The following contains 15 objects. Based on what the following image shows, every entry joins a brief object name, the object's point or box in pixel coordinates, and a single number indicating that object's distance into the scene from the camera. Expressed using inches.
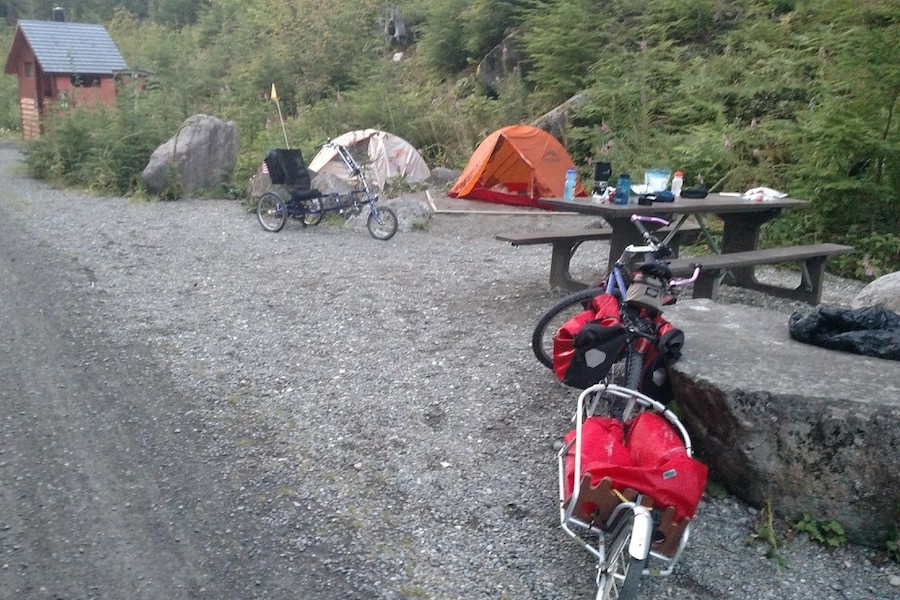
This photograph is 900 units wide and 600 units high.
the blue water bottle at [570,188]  288.5
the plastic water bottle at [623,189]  273.0
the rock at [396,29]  964.0
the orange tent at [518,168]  522.9
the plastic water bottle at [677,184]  300.2
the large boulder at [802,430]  144.6
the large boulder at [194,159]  544.7
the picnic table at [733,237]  268.0
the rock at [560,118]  593.0
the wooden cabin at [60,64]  906.1
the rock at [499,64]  730.2
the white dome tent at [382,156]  570.3
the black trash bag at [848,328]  172.9
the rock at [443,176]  593.0
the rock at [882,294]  254.2
